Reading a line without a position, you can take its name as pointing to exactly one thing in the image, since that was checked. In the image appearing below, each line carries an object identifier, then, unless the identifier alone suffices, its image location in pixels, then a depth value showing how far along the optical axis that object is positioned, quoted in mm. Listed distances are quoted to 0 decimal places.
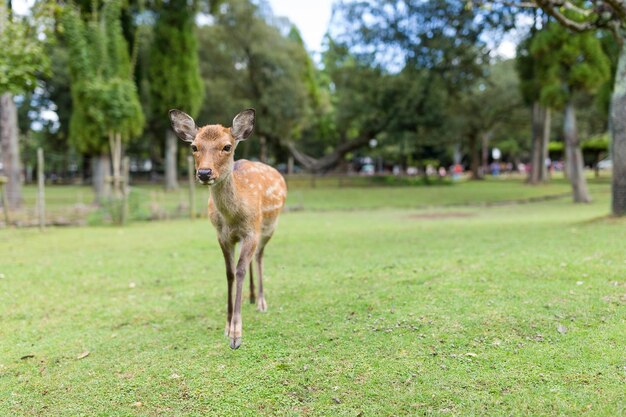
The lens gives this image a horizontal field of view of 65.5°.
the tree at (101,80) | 16391
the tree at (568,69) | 17094
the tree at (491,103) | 36500
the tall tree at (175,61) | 25938
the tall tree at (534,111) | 21016
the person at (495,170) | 50578
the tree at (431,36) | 22656
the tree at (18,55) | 9758
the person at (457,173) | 43494
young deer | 4168
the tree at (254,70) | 32344
